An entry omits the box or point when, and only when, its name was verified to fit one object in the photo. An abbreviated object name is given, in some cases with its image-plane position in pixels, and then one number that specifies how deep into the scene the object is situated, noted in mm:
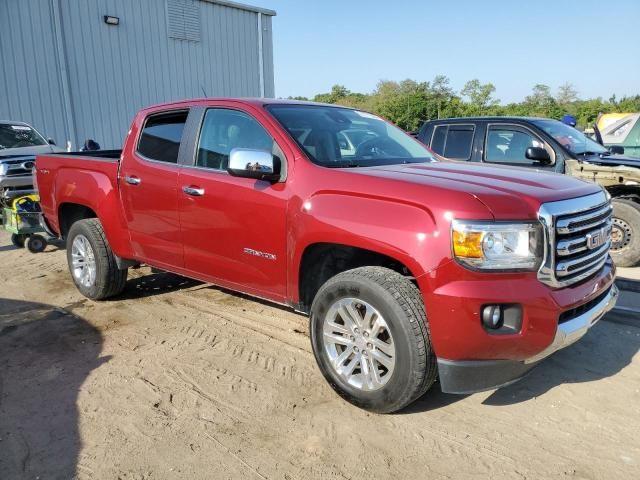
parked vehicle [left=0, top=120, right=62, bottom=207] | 7957
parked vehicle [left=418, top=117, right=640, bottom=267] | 6176
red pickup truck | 2604
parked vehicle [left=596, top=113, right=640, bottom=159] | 10672
